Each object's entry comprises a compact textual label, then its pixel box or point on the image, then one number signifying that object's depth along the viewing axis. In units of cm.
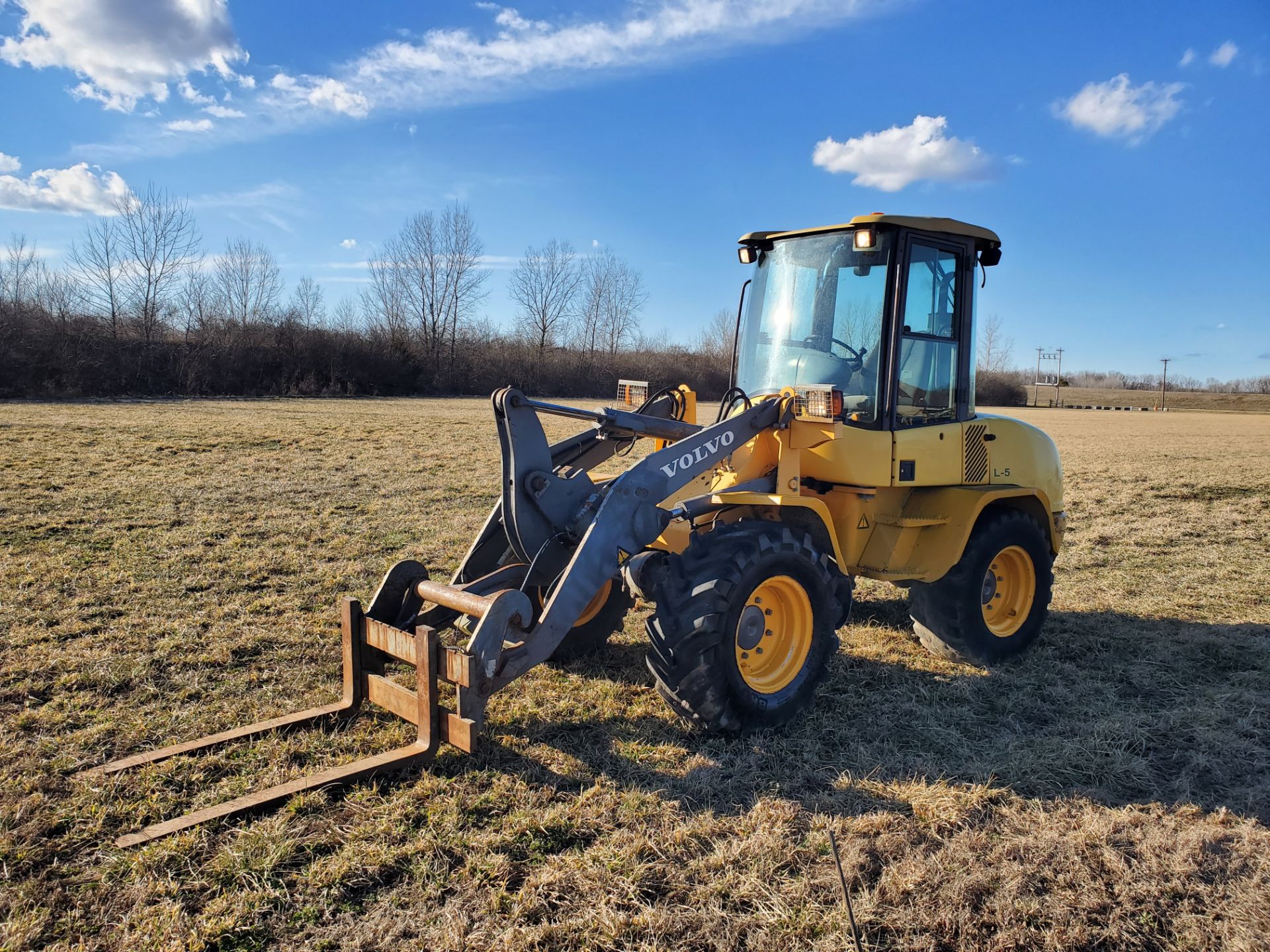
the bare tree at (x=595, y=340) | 6197
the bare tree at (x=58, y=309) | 3800
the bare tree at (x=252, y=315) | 4631
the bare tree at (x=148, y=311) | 4232
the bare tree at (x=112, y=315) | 4094
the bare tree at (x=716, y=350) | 6291
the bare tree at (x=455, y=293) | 5609
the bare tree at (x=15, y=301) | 3650
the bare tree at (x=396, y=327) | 5111
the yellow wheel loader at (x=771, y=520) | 469
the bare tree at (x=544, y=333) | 5944
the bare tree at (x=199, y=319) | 4368
